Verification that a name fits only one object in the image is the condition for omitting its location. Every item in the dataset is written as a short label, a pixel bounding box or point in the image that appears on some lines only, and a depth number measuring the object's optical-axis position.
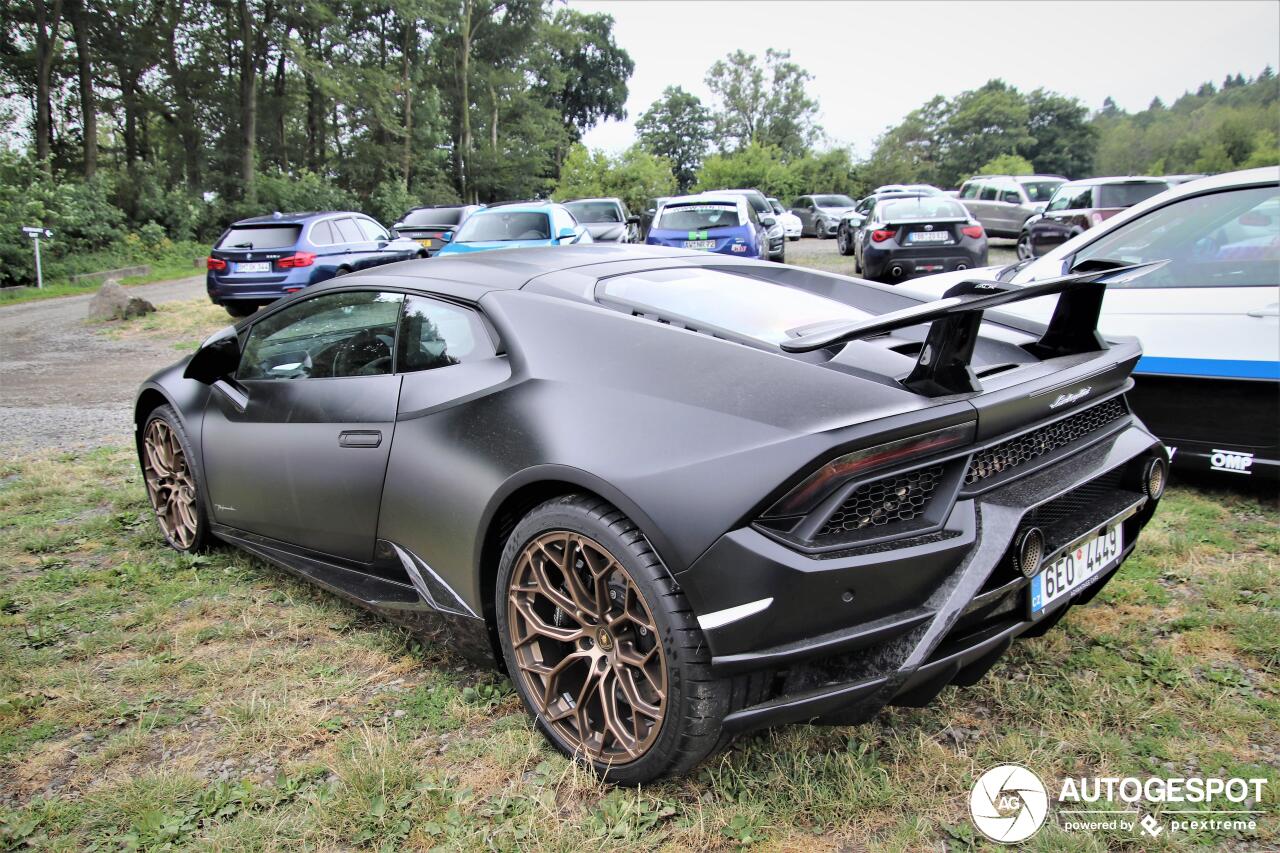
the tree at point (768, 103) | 63.22
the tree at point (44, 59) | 22.69
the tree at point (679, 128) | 72.00
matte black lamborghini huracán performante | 1.91
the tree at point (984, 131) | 65.50
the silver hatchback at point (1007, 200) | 21.36
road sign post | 16.11
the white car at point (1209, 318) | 3.87
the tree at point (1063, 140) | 69.50
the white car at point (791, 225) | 18.96
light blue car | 11.42
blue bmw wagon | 11.77
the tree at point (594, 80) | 68.12
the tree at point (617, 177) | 31.86
